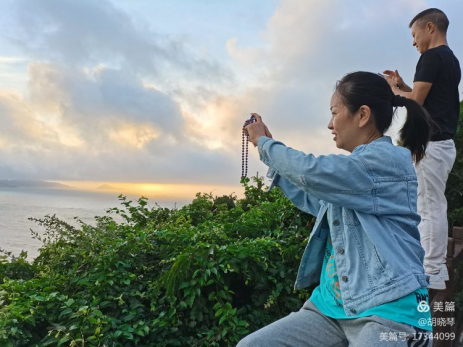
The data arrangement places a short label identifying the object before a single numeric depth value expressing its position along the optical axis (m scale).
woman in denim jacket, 1.94
